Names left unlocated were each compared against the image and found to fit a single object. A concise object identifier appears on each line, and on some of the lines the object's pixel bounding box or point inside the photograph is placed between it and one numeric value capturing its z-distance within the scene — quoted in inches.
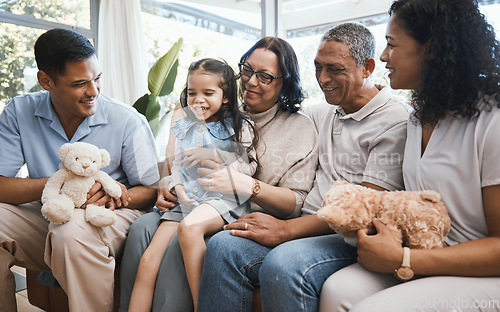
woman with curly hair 43.7
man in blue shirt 63.7
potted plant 132.3
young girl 62.0
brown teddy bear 45.6
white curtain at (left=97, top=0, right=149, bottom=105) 155.5
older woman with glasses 62.2
